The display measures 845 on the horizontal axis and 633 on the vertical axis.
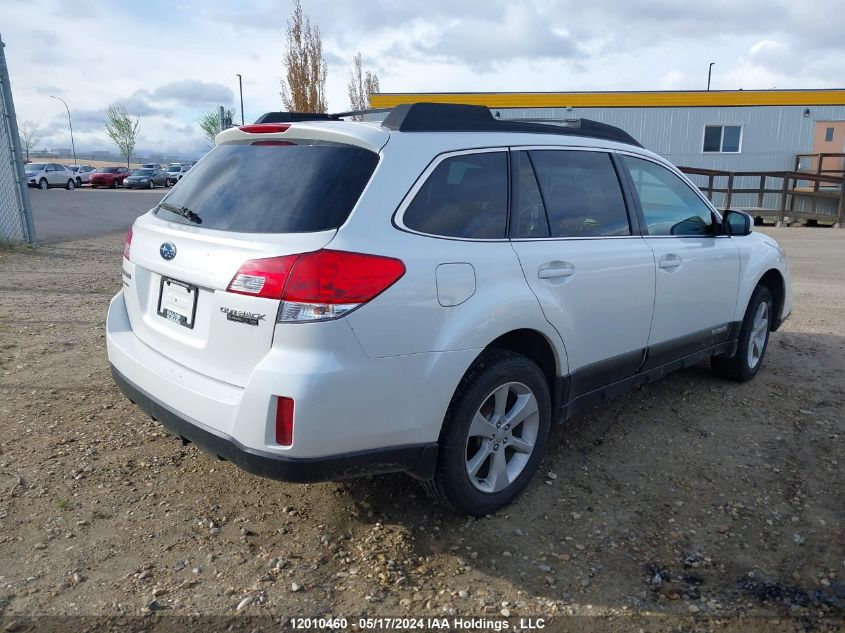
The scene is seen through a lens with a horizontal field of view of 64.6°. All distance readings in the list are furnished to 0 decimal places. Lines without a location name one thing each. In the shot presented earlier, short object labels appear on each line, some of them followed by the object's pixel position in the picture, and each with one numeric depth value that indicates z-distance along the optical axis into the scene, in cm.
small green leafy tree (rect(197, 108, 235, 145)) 6059
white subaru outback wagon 243
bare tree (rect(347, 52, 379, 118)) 3659
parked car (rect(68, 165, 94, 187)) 3891
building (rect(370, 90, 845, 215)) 2172
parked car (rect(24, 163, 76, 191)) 3472
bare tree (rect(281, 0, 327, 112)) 2862
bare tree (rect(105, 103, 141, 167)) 6981
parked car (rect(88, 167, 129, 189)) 3956
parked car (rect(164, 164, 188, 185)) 4372
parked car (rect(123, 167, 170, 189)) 3962
